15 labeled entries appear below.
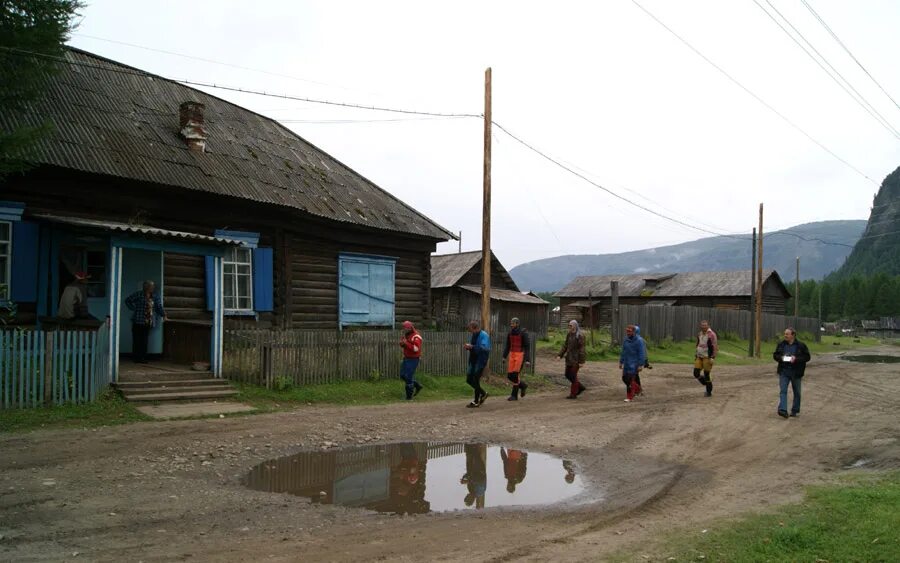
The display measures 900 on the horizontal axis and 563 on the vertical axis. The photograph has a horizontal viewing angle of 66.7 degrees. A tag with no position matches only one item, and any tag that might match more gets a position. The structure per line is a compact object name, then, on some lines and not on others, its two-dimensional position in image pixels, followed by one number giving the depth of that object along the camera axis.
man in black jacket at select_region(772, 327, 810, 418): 13.04
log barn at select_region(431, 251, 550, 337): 36.62
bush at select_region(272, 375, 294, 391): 13.65
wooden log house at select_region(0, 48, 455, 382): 13.38
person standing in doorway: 13.82
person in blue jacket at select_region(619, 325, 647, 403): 15.19
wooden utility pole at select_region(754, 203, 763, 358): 31.53
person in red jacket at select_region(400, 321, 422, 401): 14.35
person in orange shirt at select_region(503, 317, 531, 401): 14.91
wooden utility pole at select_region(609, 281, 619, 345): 28.42
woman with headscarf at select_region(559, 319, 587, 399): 15.66
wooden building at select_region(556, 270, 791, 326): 51.38
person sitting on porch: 12.48
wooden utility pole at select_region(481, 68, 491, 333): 16.70
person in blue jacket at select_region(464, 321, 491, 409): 13.80
